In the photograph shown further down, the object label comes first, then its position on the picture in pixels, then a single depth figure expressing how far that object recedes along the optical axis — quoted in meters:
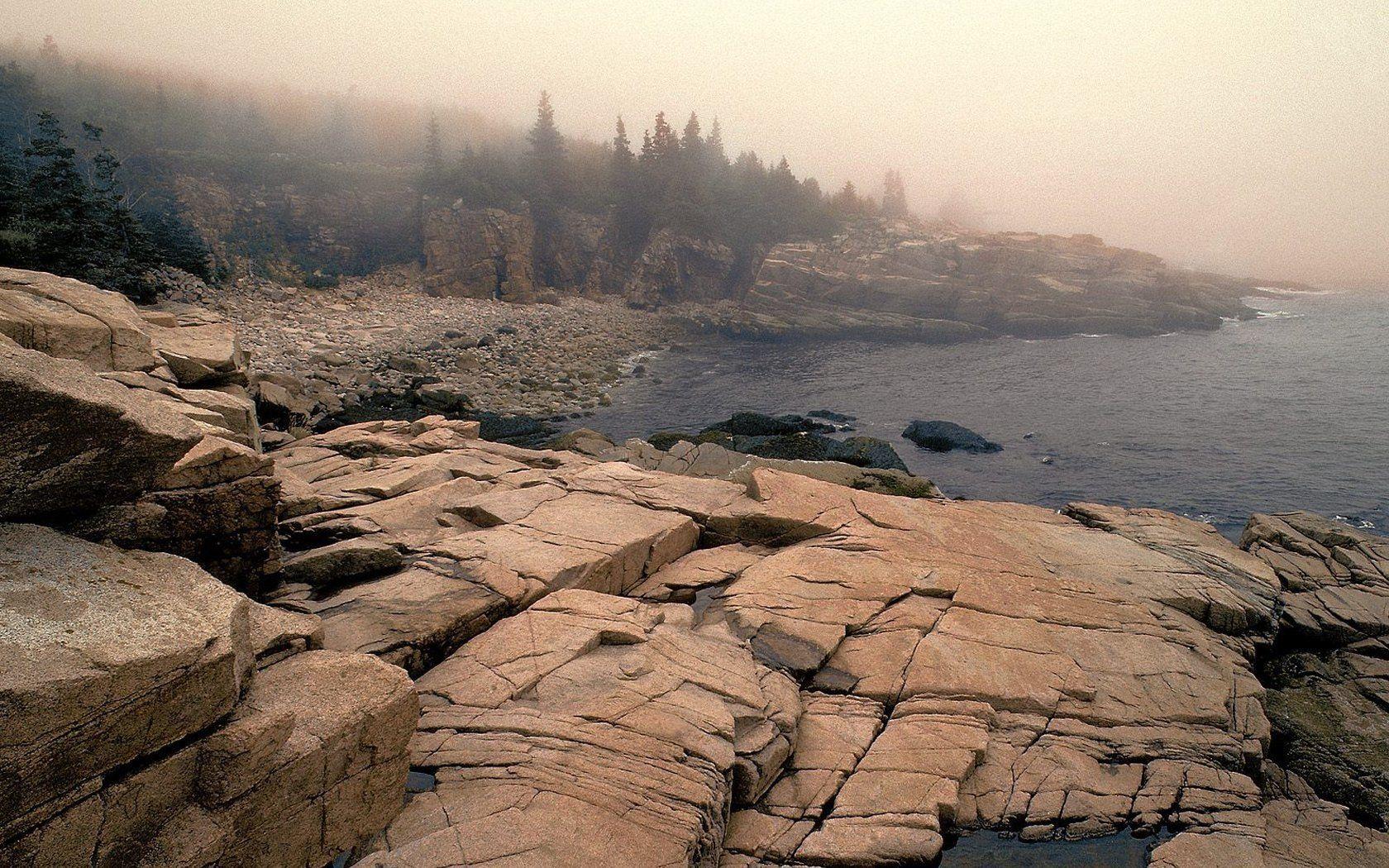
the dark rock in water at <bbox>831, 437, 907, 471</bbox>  27.88
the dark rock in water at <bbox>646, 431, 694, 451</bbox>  30.41
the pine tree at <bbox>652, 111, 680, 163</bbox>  87.44
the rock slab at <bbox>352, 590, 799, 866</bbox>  6.06
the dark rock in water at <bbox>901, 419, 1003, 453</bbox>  31.96
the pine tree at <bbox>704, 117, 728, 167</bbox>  100.50
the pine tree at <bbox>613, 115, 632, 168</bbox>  88.31
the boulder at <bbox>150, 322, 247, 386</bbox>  13.59
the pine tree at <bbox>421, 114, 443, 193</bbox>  79.12
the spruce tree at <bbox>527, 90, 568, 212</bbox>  84.25
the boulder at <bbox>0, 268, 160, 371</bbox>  8.55
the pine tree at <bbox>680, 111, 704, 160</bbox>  91.31
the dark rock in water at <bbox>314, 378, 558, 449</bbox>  30.75
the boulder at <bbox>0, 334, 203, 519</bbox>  5.05
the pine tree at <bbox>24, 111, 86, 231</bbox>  29.08
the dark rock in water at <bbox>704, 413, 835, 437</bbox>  34.66
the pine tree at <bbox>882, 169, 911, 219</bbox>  112.62
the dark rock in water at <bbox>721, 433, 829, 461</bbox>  29.37
